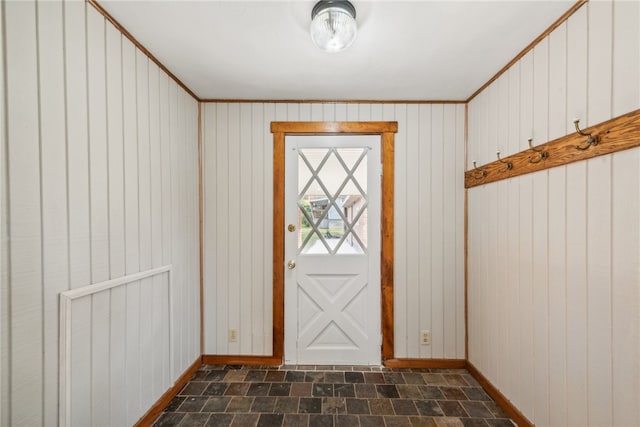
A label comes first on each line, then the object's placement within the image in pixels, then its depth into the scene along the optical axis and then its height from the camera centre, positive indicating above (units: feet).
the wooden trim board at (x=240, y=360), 8.24 -4.29
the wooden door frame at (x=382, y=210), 8.22 +0.08
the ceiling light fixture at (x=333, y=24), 4.36 +3.00
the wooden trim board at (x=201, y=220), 8.23 -0.21
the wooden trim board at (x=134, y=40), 4.59 +3.30
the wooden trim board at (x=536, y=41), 4.52 +3.26
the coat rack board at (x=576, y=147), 3.65 +1.04
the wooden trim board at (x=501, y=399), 5.72 -4.21
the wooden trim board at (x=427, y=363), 8.13 -4.32
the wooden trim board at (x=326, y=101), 8.25 +3.26
